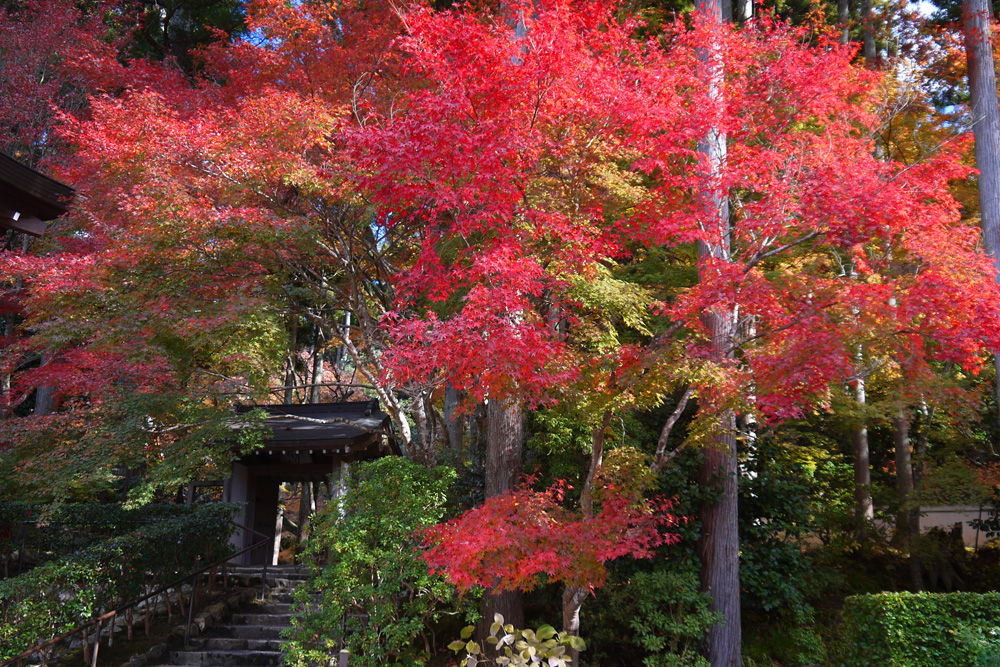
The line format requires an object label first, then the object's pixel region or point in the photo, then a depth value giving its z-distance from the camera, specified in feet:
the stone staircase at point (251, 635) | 28.99
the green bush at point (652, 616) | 25.04
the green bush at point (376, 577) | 23.30
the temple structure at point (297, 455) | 40.57
